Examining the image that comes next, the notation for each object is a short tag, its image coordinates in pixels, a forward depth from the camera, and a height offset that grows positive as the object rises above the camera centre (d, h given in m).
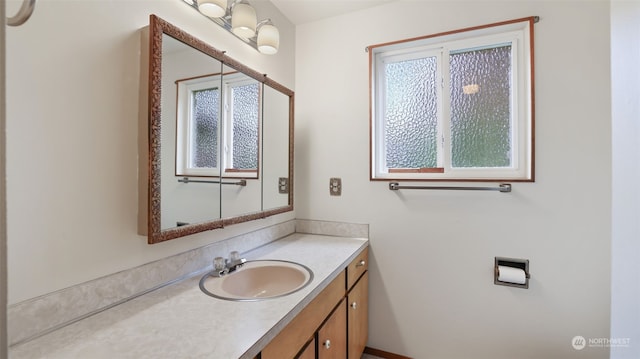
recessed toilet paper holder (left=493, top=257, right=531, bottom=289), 1.54 -0.50
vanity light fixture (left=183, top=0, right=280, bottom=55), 1.22 +0.78
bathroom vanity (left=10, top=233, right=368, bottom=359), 0.70 -0.43
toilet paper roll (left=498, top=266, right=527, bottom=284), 1.51 -0.53
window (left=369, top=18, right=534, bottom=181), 1.60 +0.47
